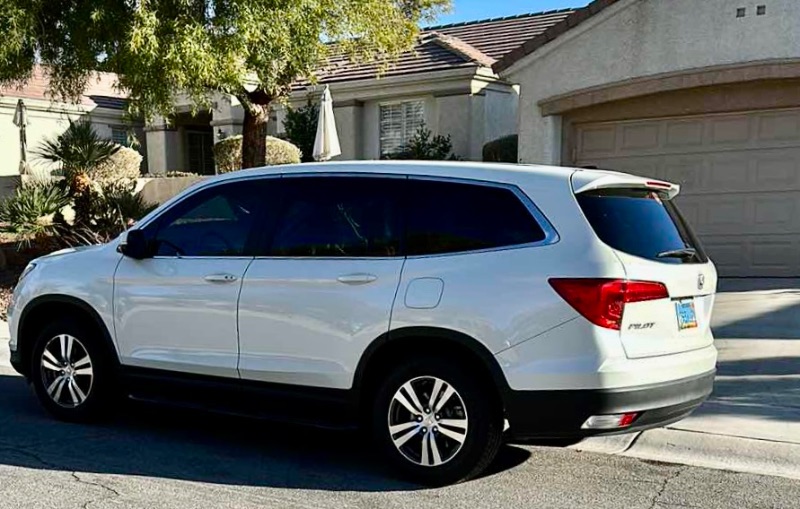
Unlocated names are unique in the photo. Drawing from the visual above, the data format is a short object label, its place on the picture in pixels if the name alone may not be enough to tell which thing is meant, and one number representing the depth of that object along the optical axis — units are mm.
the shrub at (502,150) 15387
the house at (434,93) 17938
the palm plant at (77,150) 13625
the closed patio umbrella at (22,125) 19994
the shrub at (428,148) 17656
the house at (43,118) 23688
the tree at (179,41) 9602
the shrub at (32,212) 13391
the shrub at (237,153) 17688
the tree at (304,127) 19609
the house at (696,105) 10984
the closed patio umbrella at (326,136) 14664
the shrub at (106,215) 13242
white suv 4461
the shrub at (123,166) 18891
